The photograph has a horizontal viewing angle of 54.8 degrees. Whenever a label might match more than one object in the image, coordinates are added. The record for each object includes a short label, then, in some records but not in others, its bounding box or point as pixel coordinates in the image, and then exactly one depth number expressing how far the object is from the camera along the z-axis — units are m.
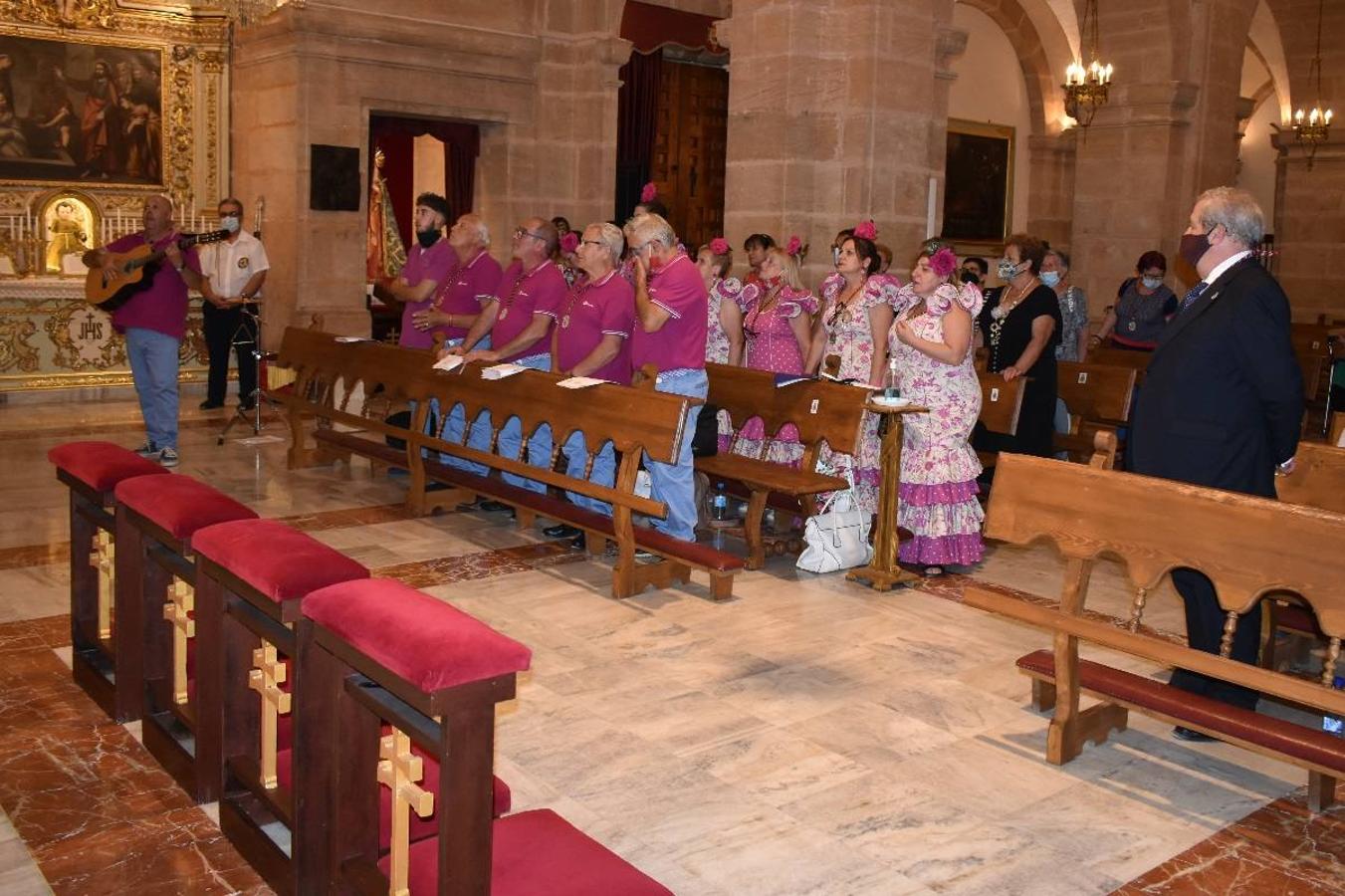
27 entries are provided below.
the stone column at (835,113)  8.54
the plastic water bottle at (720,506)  7.19
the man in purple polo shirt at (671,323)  6.15
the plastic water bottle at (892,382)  6.06
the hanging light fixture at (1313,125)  15.81
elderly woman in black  7.32
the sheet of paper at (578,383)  6.10
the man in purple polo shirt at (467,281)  7.85
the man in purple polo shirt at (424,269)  8.13
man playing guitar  8.15
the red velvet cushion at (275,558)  2.80
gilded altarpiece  11.27
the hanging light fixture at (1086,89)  12.11
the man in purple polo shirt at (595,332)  6.56
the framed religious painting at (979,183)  16.95
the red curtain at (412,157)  12.84
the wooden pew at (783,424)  6.21
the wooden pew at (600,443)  5.68
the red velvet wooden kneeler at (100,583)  3.98
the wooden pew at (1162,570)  3.52
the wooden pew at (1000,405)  7.27
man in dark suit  4.18
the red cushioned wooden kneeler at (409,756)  2.26
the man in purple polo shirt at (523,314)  7.14
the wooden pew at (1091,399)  8.00
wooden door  15.28
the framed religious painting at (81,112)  11.30
